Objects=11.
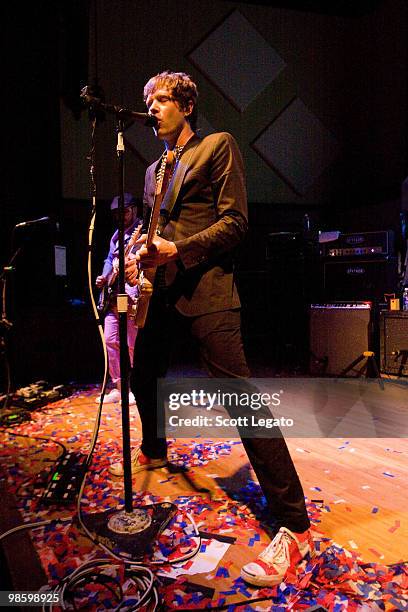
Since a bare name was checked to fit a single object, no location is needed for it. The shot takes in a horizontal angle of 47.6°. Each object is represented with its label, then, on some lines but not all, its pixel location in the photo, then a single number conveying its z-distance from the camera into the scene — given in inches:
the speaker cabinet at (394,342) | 170.4
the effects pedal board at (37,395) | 158.1
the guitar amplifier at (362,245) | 187.5
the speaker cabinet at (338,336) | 183.3
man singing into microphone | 60.7
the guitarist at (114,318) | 149.6
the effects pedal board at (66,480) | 84.0
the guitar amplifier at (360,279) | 189.5
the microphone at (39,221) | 141.6
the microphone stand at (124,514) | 64.7
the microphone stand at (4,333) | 145.6
